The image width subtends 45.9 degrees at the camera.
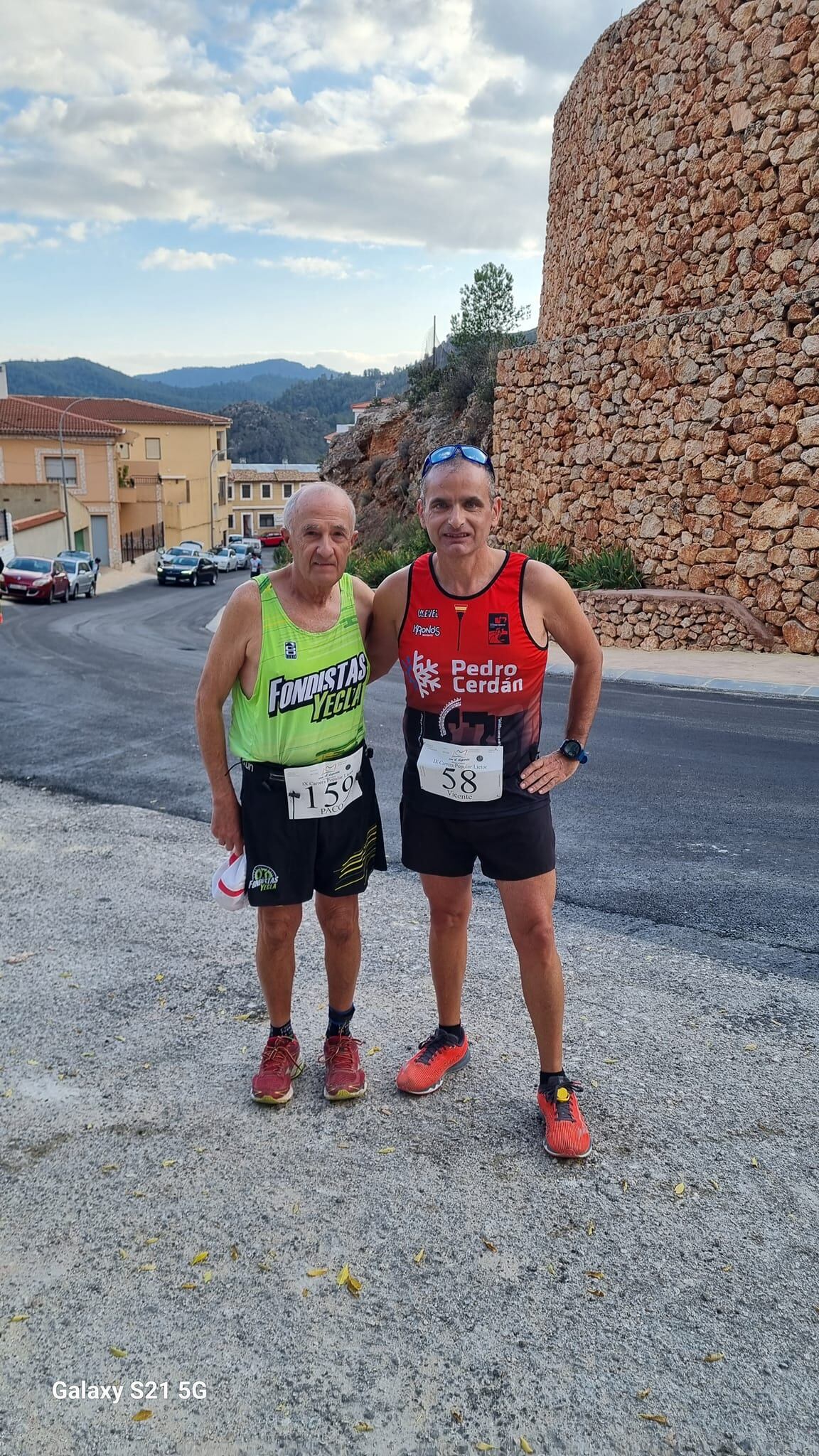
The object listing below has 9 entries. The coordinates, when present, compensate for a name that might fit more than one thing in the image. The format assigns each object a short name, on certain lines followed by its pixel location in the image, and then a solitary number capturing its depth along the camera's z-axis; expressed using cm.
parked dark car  4038
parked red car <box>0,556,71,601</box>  2797
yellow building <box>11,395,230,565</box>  5941
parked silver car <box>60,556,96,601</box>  3169
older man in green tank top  288
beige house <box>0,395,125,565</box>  5009
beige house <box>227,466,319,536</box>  8862
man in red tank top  284
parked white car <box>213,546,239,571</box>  5053
